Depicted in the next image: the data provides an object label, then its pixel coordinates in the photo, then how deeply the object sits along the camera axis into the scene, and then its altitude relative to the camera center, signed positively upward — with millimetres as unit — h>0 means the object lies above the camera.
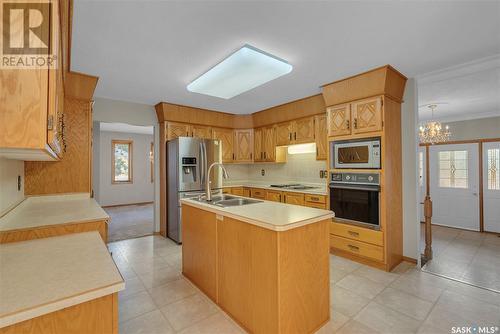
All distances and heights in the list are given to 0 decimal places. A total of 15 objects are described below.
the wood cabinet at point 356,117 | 2920 +682
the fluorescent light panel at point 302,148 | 4387 +387
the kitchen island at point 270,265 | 1593 -752
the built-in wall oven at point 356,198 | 2957 -417
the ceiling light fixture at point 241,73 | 2454 +1174
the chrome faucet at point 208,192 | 2499 -260
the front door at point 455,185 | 4727 -392
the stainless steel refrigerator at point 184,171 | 3939 -42
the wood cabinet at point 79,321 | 774 -541
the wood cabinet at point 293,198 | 3859 -521
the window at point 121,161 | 7527 +269
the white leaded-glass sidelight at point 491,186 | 4457 -391
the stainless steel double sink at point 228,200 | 2496 -361
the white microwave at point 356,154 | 2959 +188
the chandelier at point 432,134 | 4266 +634
